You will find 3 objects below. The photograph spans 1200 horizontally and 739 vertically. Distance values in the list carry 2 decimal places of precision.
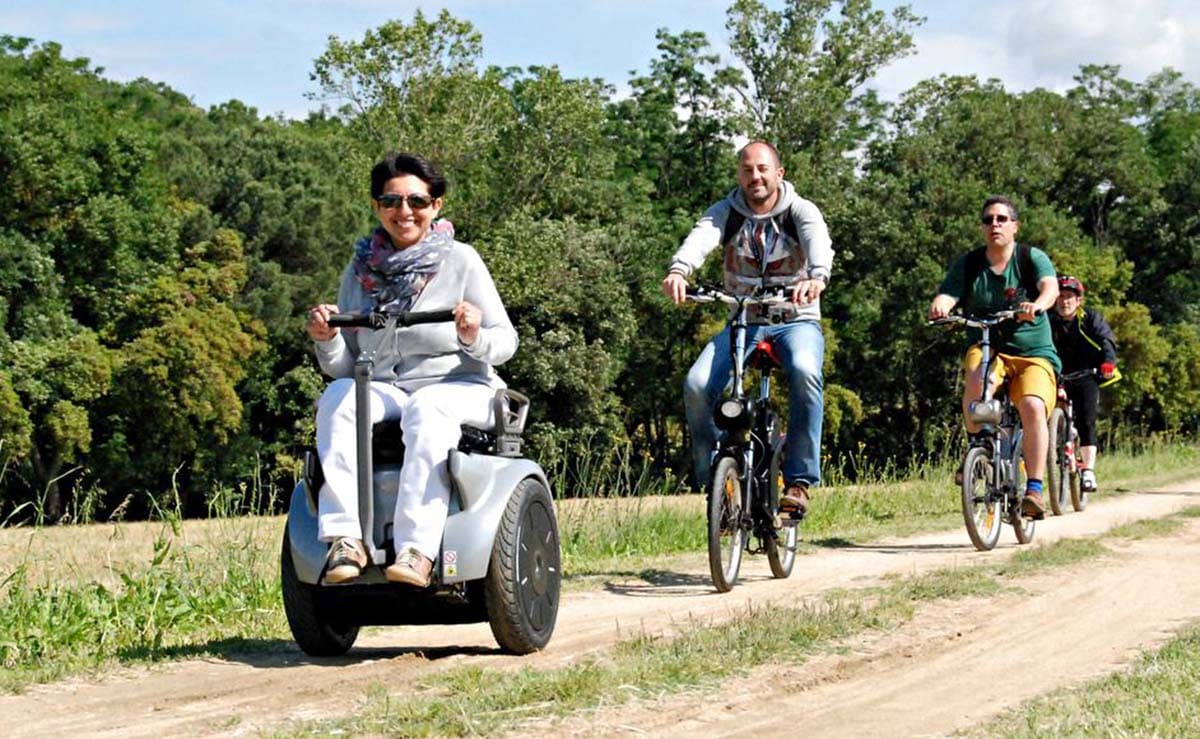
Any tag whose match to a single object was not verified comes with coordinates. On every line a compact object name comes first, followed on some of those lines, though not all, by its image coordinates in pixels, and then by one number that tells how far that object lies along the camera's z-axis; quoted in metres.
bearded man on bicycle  8.16
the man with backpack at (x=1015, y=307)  10.38
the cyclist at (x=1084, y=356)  14.30
